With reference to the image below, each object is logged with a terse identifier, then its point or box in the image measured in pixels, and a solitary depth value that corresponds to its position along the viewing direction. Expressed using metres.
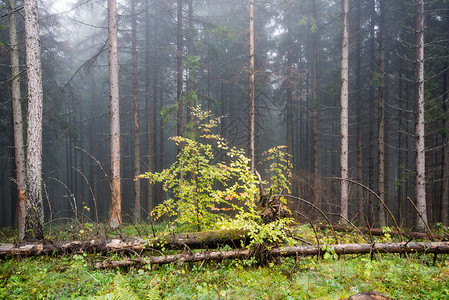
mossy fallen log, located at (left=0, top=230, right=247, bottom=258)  5.10
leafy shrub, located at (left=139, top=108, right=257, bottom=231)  5.75
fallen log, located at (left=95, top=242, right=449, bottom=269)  4.70
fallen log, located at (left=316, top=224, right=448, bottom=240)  7.62
